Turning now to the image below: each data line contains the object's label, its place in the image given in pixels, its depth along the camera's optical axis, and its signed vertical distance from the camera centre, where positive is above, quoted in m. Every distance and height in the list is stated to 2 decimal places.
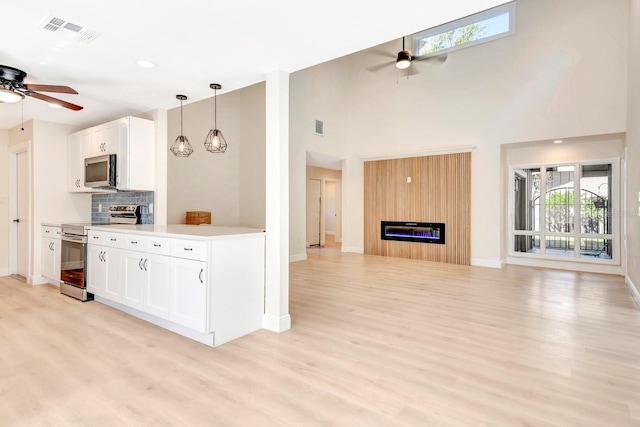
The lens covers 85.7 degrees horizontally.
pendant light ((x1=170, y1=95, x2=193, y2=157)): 4.21 +0.84
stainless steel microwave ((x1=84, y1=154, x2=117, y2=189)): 4.48 +0.57
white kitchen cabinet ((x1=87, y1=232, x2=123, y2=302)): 3.66 -0.59
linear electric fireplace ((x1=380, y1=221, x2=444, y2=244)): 7.41 -0.39
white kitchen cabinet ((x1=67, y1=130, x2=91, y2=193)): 5.01 +0.80
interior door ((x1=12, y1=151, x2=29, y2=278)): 5.27 -0.02
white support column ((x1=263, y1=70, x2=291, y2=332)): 3.21 +0.10
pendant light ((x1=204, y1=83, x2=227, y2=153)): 3.98 +0.83
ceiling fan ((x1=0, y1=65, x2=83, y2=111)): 3.03 +1.14
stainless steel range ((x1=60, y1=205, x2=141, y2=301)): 4.16 -0.55
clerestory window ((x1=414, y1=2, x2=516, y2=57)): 6.67 +3.79
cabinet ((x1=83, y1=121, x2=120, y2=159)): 4.54 +1.00
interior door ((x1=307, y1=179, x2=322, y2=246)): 10.36 +0.05
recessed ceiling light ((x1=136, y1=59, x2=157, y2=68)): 3.12 +1.38
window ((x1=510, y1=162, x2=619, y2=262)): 6.20 +0.06
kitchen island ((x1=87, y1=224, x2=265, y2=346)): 2.84 -0.58
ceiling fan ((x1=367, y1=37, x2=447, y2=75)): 6.87 +3.27
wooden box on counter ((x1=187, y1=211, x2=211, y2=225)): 6.54 -0.06
